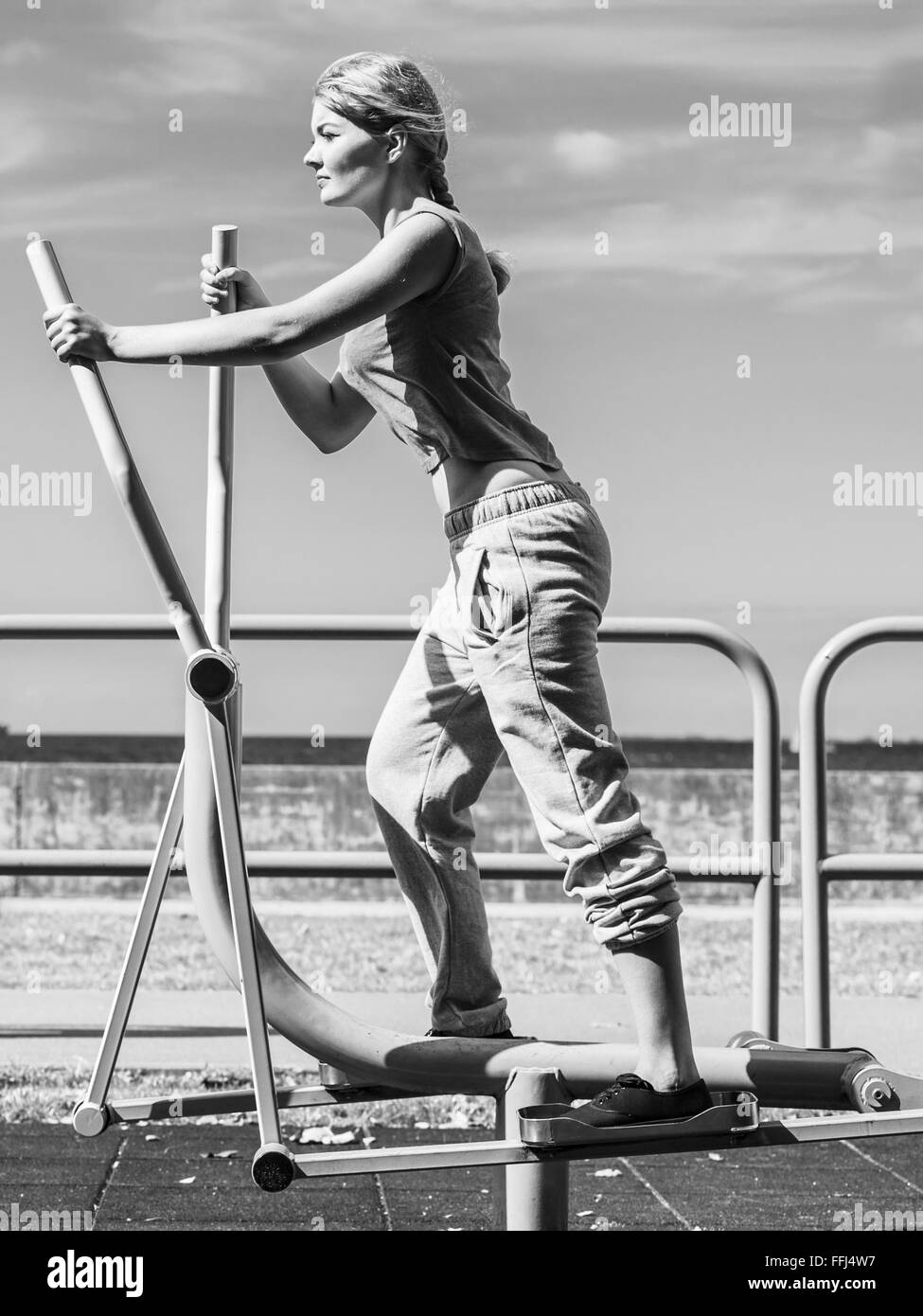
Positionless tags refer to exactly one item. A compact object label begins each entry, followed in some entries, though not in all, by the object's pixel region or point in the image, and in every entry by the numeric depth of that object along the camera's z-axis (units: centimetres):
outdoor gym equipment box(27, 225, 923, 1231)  563
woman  568
